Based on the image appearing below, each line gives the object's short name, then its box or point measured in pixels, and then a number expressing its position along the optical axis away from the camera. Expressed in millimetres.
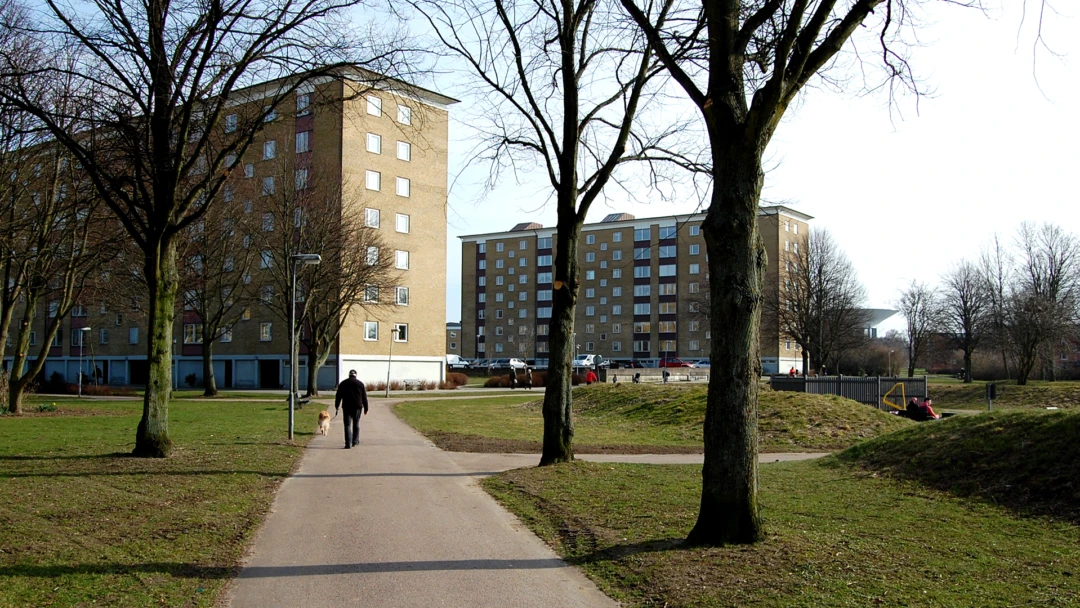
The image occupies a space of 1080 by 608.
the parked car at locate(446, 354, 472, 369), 95300
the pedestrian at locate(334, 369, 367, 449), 18797
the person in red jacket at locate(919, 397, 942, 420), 24953
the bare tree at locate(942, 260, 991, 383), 64062
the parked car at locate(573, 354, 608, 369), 73150
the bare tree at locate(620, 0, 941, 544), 7680
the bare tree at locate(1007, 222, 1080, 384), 53594
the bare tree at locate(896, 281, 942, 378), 69500
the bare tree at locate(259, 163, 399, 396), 40562
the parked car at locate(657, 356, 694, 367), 88512
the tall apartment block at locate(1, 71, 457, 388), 56000
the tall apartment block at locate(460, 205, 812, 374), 98688
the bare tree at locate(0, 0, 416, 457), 14070
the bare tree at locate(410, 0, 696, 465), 14328
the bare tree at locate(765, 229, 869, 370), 61438
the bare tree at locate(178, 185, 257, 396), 37094
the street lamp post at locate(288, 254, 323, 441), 19906
